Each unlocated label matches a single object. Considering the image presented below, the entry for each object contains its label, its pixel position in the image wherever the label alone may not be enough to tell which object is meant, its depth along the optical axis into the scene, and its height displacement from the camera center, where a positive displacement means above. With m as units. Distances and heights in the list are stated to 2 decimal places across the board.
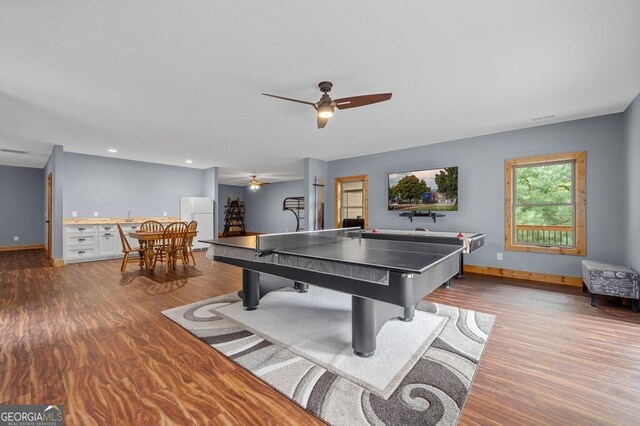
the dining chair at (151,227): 5.70 -0.32
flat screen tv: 5.25 +0.49
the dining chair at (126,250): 5.02 -0.69
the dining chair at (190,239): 5.60 -0.54
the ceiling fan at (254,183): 9.91 +1.11
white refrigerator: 7.90 -0.01
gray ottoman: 3.11 -0.77
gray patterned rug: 1.53 -1.09
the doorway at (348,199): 7.05 +0.39
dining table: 4.92 -0.53
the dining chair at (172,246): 5.21 -0.64
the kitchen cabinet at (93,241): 5.99 -0.62
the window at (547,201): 4.14 +0.23
